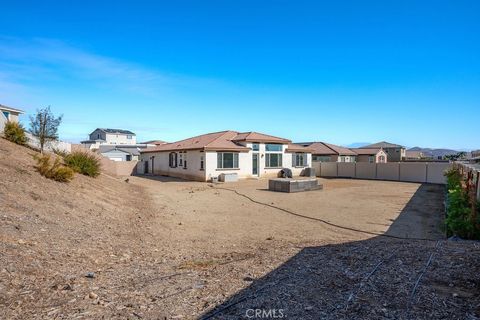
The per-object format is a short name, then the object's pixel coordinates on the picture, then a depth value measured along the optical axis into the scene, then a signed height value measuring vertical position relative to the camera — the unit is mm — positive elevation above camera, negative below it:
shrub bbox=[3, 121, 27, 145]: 17375 +1557
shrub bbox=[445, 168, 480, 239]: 8031 -1559
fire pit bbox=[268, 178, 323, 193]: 19531 -1592
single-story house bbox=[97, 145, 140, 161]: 45438 +1040
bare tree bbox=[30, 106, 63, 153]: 18203 +1931
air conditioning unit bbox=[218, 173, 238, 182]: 25562 -1390
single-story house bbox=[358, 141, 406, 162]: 62062 +1348
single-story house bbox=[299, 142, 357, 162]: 42531 +807
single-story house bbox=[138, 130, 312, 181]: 26145 +294
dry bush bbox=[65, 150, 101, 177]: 15718 -134
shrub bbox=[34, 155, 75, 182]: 11572 -374
